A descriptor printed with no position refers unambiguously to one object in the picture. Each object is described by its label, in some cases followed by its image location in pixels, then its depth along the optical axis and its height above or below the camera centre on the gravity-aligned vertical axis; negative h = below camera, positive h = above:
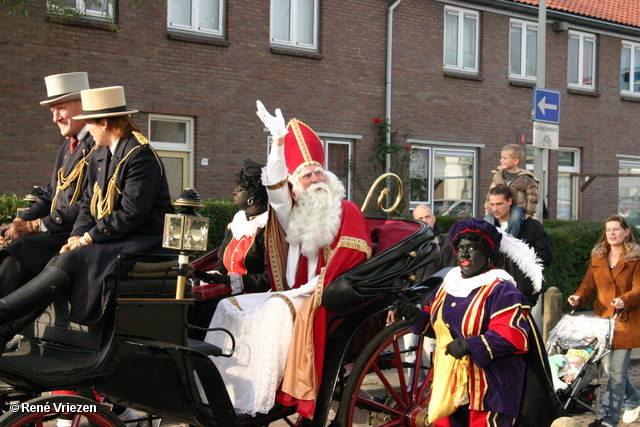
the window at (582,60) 18.48 +3.64
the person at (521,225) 6.50 -0.19
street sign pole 10.55 +2.24
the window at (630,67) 19.59 +3.67
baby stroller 5.31 -1.09
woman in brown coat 6.00 -0.79
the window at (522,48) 17.39 +3.67
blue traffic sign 9.45 +1.27
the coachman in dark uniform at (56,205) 4.09 -0.06
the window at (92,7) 11.74 +3.03
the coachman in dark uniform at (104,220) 3.67 -0.13
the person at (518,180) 8.19 +0.26
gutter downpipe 15.12 +2.75
